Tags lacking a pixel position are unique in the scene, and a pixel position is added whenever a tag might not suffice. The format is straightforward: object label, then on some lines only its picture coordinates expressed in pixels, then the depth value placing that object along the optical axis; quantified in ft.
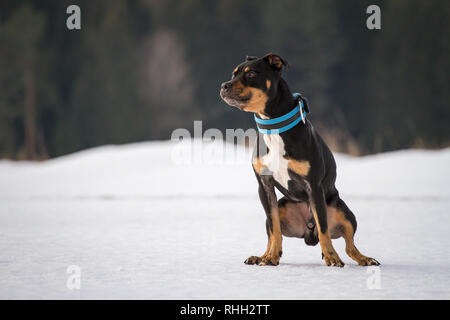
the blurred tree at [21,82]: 61.46
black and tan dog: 11.65
